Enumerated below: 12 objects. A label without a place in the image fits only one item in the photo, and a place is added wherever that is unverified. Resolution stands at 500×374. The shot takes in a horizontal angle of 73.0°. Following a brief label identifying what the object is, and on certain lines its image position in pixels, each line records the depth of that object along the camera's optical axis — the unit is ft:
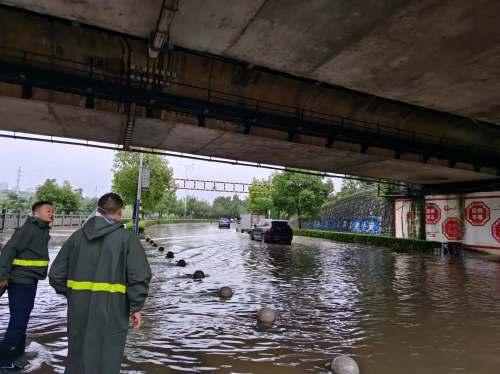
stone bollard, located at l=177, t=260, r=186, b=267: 39.42
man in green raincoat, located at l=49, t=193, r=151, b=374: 9.41
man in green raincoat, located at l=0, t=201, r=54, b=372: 12.69
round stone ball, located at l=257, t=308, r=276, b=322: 19.57
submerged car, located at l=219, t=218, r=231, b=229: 171.43
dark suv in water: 77.41
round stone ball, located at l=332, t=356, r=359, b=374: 12.85
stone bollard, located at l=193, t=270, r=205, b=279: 32.22
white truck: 130.11
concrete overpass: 17.66
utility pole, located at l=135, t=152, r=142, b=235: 62.44
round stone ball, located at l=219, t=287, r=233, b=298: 25.41
